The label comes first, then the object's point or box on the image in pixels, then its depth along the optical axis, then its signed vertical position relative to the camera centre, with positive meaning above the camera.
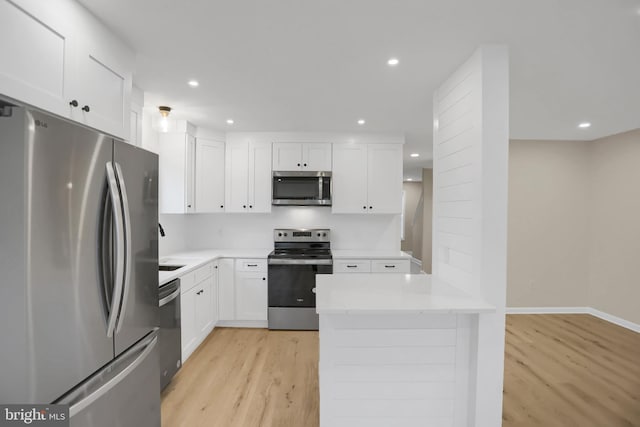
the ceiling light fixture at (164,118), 3.02 +1.02
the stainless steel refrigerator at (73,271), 0.98 -0.24
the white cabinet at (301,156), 4.02 +0.79
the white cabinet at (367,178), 4.05 +0.52
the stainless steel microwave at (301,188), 3.95 +0.35
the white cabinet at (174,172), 3.53 +0.49
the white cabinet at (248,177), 4.02 +0.50
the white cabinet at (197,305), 2.81 -1.00
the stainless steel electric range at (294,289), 3.68 -0.94
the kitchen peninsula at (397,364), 1.72 -0.89
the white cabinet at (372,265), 3.80 -0.66
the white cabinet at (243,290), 3.74 -0.98
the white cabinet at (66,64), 1.13 +0.69
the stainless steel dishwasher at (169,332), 2.30 -0.98
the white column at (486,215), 1.73 +0.01
